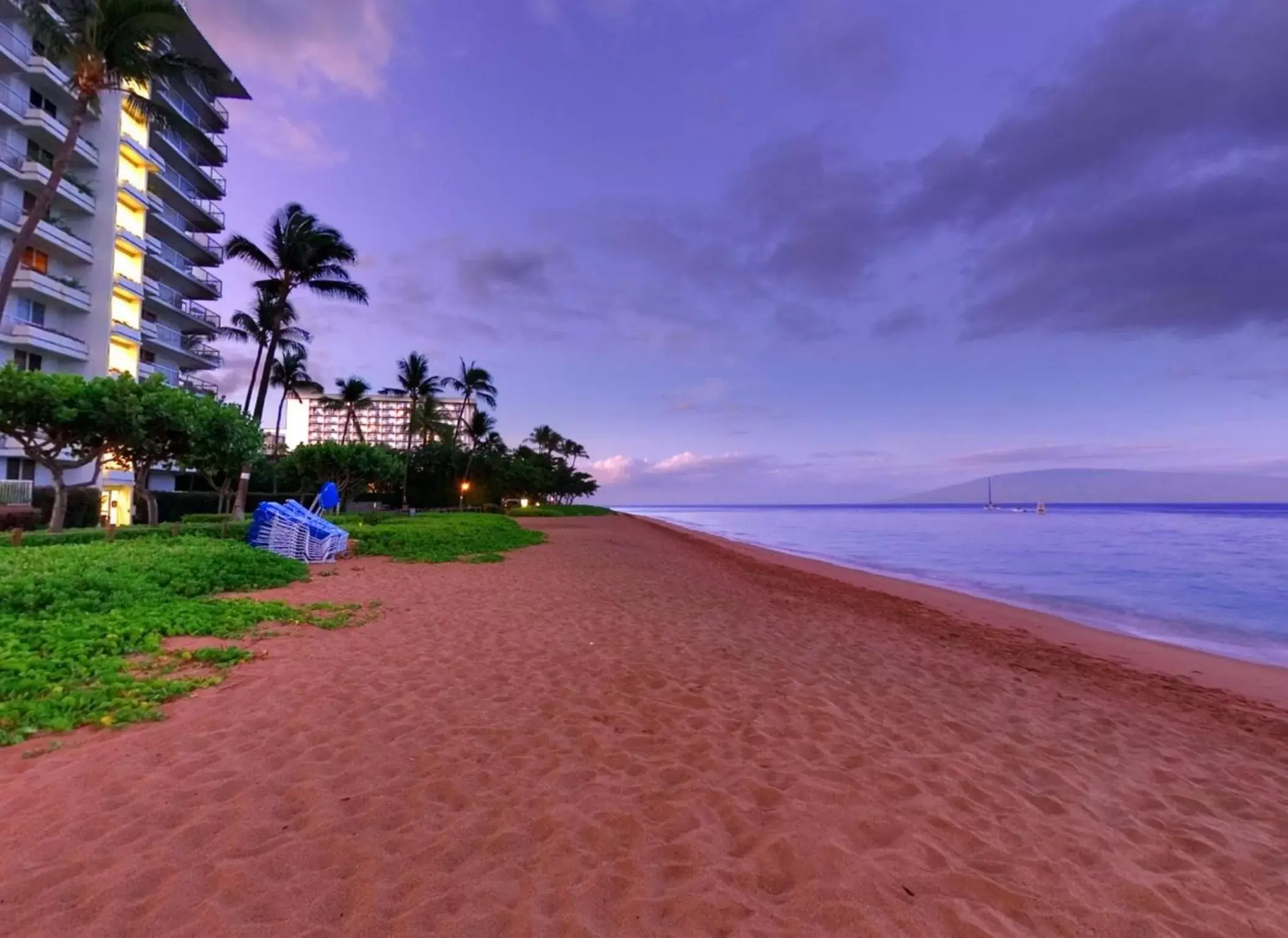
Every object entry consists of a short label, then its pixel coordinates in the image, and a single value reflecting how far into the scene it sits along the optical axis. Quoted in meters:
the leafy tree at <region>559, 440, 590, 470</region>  97.62
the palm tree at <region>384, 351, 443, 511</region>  53.69
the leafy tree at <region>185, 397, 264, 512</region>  17.16
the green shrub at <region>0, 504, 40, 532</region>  18.38
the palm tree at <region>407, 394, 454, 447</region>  55.34
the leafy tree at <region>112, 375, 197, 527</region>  15.28
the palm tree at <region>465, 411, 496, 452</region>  64.12
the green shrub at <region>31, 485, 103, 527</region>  22.70
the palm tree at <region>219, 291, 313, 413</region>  30.59
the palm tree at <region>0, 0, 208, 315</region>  17.17
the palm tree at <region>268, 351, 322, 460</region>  46.97
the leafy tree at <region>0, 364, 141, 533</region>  13.95
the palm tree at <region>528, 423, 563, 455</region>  89.06
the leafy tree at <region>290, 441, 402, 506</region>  29.27
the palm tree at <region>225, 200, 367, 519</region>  28.42
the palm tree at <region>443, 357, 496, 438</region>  57.91
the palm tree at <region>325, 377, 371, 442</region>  54.41
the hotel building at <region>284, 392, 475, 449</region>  129.38
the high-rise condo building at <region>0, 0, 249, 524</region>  26.86
